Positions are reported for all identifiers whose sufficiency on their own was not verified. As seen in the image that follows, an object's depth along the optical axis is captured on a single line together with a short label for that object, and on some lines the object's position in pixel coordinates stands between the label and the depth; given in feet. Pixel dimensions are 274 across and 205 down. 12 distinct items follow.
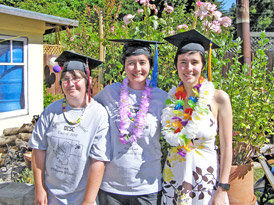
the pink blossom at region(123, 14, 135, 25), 9.12
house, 18.79
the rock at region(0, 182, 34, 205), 9.51
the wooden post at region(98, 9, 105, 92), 10.50
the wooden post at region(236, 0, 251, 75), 10.31
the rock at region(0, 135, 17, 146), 18.34
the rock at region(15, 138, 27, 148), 18.23
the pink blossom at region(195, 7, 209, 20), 8.43
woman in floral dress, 6.22
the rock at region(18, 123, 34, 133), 19.15
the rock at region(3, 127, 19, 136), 18.70
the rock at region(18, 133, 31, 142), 18.90
